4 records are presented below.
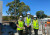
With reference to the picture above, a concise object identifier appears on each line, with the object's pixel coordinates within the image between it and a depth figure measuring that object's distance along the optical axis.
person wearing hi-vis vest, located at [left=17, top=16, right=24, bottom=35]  2.22
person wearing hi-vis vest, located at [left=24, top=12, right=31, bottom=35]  2.35
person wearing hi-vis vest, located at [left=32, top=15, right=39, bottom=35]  2.48
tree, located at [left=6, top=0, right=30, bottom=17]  10.72
